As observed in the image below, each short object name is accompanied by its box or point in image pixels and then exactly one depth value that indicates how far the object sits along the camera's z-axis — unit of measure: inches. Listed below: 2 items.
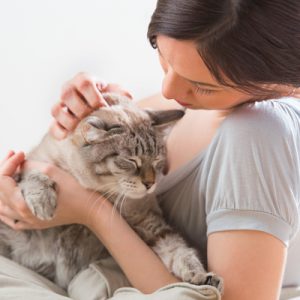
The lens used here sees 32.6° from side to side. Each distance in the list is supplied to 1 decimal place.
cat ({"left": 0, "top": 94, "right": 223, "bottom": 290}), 48.5
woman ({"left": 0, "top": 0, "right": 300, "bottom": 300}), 39.6
